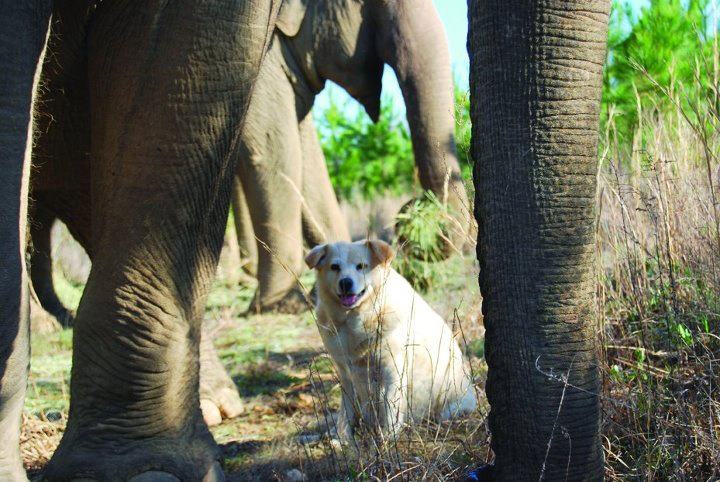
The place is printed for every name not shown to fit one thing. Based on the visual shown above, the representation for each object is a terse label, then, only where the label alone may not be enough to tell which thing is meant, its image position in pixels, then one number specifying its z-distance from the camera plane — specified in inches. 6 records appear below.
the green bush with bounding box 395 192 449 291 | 243.8
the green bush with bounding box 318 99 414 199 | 619.8
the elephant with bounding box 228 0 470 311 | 276.4
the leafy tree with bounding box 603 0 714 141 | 282.4
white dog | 175.2
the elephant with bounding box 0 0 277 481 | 127.4
